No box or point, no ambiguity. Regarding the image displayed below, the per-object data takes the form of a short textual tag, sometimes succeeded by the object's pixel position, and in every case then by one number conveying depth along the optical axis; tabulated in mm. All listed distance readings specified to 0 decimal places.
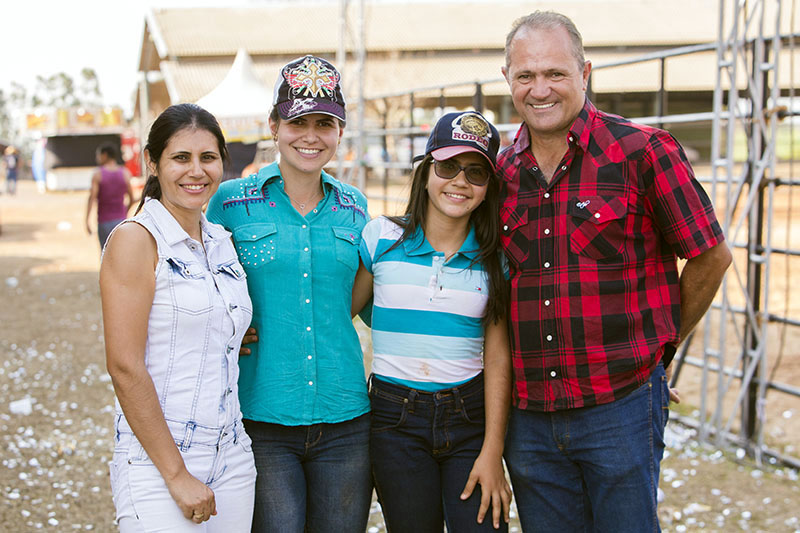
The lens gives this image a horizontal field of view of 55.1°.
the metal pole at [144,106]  26444
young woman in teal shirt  2396
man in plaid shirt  2271
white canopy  12195
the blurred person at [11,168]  31594
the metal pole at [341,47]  13649
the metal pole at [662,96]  4982
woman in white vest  1988
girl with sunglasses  2367
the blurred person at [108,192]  9266
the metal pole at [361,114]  12109
